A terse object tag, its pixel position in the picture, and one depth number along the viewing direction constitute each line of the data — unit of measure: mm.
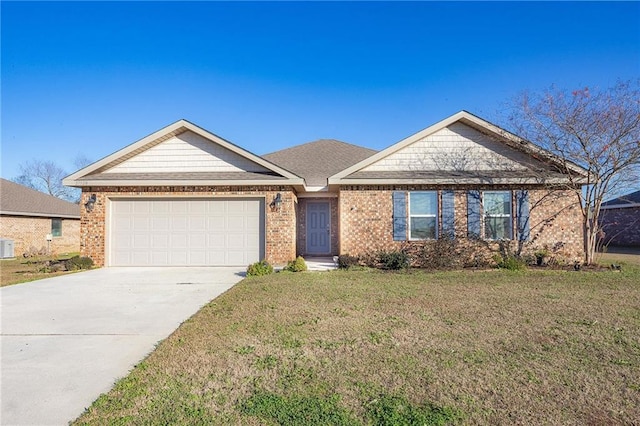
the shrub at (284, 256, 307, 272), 10617
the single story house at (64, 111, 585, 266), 12055
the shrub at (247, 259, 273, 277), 10038
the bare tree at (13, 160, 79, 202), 42688
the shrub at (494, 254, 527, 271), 10834
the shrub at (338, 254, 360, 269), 11216
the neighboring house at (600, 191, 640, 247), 23062
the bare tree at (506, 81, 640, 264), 11008
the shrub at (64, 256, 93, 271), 11477
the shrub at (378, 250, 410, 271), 11062
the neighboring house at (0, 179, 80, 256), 18750
